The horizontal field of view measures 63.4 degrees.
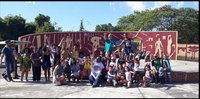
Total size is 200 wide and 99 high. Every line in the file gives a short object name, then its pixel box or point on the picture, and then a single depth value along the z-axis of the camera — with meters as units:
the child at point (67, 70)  5.98
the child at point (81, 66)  6.09
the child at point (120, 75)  5.57
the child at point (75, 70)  6.01
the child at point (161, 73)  5.99
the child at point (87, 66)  6.08
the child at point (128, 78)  5.45
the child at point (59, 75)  5.70
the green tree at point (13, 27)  22.84
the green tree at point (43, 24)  24.59
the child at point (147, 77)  5.56
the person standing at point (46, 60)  6.12
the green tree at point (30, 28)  23.64
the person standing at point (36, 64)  6.12
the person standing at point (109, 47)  6.52
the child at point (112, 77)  5.55
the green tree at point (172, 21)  24.46
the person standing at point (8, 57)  6.17
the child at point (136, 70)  5.81
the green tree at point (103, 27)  32.69
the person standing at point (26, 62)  6.17
